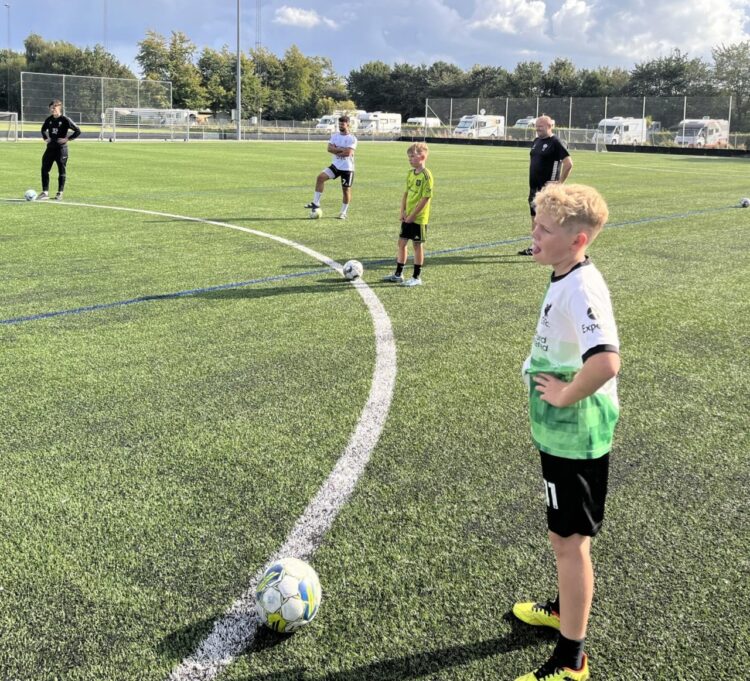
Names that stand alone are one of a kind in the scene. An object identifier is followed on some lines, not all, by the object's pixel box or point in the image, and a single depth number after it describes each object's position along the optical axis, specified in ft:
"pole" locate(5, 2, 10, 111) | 270.40
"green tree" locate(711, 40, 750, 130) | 229.66
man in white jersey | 44.65
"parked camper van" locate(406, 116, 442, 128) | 215.08
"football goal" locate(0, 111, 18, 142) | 133.08
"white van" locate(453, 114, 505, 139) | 198.39
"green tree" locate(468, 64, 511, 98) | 381.40
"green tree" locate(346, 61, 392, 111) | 406.82
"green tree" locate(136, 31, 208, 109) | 259.60
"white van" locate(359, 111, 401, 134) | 218.59
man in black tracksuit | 47.52
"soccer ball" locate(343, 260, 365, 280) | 27.25
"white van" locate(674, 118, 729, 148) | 154.61
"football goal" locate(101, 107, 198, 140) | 152.56
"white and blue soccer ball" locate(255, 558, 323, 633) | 8.48
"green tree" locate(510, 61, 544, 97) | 360.48
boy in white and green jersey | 7.36
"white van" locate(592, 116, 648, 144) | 170.30
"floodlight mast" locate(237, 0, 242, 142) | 170.30
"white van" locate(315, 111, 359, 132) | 215.92
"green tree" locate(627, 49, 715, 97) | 309.01
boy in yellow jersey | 26.03
